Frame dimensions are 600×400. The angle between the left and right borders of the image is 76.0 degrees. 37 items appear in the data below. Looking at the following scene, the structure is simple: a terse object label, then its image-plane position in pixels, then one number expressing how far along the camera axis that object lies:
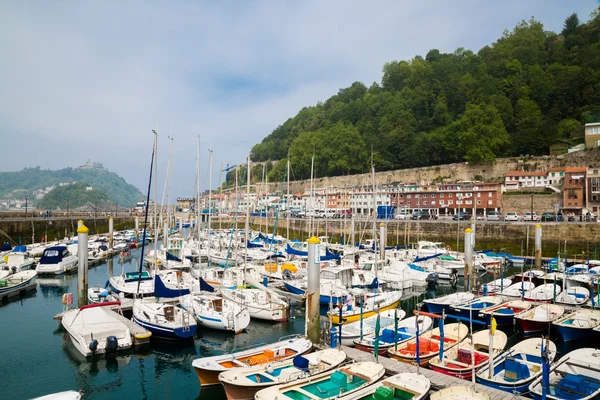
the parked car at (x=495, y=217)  50.81
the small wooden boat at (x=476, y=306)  19.55
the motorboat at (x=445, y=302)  20.47
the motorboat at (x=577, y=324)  16.34
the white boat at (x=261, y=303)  19.92
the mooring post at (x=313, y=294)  14.38
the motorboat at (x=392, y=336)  14.26
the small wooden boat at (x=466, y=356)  12.06
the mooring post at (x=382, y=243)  32.44
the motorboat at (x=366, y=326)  15.61
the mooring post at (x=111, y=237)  47.09
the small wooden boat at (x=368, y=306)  18.52
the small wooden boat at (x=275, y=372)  10.80
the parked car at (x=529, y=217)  48.68
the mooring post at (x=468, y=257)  24.67
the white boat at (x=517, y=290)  22.61
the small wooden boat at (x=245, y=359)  12.23
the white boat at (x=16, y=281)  24.83
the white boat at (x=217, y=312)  17.69
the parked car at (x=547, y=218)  47.33
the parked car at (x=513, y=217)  50.25
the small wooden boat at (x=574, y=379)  10.47
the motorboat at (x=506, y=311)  18.61
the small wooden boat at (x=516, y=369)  11.15
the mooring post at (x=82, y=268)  18.34
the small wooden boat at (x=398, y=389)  9.84
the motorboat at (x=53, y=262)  32.49
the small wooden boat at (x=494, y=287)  23.56
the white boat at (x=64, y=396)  9.41
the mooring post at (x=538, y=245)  32.59
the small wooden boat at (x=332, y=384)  10.02
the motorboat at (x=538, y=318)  17.45
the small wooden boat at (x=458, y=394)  9.51
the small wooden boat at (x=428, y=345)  13.04
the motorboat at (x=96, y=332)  15.28
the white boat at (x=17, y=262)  30.28
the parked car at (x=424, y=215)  60.59
